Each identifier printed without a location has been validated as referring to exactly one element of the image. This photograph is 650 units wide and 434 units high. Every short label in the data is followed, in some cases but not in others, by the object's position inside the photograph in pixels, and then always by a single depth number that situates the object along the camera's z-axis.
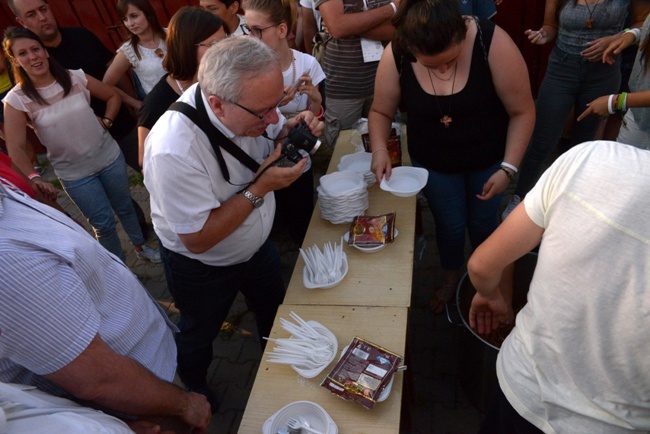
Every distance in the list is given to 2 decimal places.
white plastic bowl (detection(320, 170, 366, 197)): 2.46
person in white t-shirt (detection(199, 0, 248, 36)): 2.90
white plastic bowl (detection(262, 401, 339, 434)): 1.53
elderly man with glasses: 1.60
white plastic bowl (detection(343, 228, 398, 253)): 2.22
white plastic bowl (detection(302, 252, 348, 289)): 2.09
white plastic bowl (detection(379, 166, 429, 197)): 2.44
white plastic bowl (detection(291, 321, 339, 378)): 1.71
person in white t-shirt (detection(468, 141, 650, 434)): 0.93
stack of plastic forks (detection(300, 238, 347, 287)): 2.12
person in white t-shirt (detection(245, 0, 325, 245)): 2.55
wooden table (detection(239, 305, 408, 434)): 1.58
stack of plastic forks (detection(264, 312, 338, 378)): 1.74
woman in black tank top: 1.96
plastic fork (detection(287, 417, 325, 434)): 1.52
